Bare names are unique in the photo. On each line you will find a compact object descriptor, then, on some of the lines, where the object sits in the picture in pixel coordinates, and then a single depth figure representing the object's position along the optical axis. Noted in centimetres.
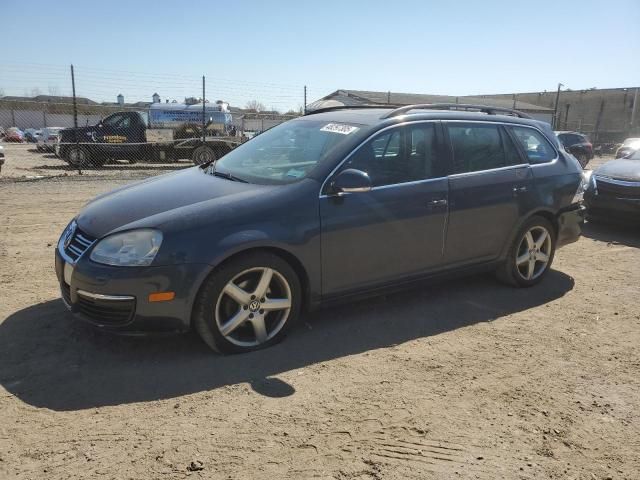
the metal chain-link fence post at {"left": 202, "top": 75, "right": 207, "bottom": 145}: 1716
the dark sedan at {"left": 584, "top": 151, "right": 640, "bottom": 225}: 764
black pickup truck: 1658
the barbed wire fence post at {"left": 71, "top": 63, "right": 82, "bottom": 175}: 1341
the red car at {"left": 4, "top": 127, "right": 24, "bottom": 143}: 3603
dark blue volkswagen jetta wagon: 338
